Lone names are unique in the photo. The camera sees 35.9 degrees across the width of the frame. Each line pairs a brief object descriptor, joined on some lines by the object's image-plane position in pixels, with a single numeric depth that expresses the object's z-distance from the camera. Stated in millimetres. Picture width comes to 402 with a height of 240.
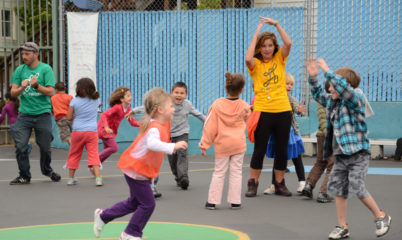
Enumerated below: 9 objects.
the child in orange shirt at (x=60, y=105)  13281
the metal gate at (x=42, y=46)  15469
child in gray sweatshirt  8555
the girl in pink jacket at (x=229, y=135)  7215
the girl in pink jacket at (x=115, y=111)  9625
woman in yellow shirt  7762
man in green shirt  9242
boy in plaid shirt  5484
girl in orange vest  5223
